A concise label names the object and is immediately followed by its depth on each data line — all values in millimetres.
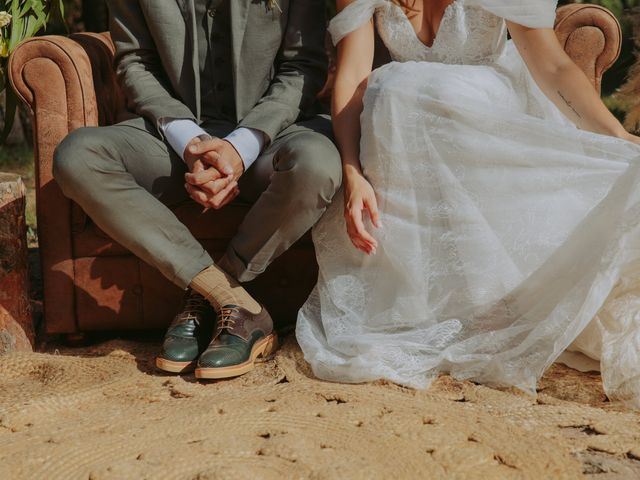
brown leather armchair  2648
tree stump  2605
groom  2373
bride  2205
